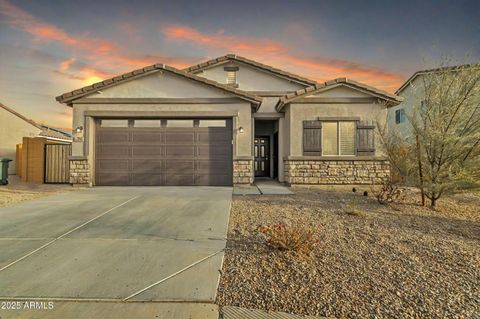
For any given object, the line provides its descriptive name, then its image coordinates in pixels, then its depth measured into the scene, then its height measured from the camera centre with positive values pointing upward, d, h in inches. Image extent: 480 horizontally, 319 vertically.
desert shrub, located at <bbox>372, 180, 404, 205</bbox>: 260.1 -32.0
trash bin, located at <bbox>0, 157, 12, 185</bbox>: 413.8 -17.2
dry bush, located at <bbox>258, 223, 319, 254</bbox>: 127.1 -43.9
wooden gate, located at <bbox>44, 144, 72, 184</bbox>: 413.7 -3.3
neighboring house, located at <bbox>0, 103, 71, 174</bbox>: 604.1 +93.5
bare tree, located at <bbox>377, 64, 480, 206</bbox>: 222.5 +35.2
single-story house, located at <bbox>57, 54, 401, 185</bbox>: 382.9 +55.6
